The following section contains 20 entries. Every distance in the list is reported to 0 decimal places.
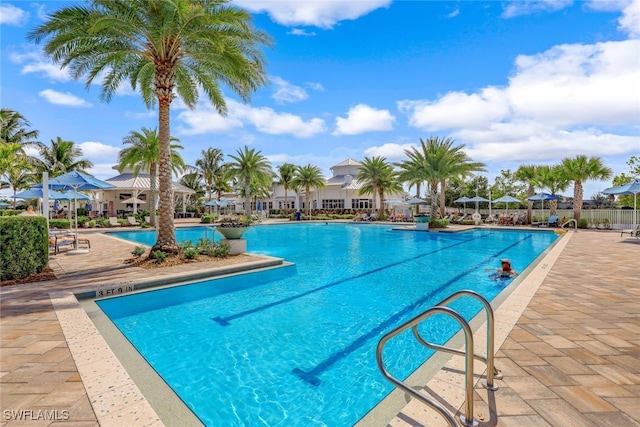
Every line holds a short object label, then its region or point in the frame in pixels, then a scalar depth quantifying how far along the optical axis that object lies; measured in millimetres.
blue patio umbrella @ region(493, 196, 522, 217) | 28503
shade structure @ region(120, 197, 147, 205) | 33438
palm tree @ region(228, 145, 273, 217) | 35000
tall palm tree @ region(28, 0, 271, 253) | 9242
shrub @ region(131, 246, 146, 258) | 10569
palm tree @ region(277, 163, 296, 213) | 44562
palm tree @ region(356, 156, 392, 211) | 35844
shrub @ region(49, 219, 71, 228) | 23672
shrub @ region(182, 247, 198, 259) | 10289
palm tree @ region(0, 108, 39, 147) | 28516
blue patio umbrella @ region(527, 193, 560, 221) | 26016
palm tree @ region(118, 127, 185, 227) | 26312
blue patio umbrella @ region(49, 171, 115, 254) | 12023
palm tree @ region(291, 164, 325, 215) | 41500
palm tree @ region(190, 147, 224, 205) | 47250
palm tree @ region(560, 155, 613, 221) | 24250
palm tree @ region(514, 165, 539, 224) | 28609
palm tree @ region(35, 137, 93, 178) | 34156
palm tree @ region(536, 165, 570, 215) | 26927
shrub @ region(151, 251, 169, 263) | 9759
